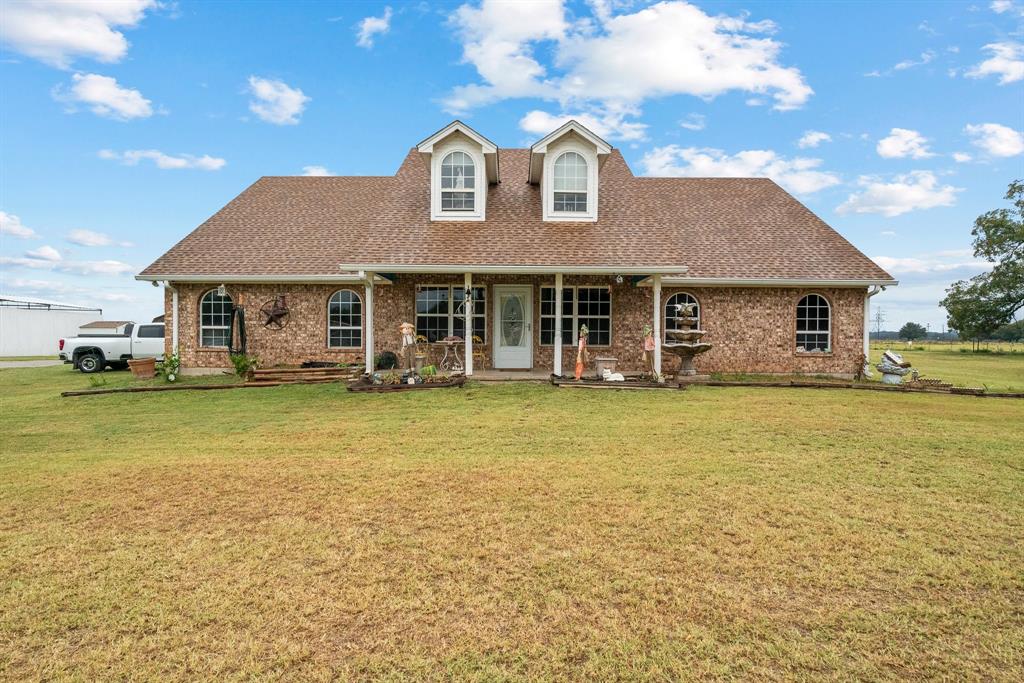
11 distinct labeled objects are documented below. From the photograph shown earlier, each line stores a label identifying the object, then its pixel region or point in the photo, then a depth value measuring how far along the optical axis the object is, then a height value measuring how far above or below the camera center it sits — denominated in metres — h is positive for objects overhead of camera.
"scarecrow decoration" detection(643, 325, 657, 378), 13.27 -0.26
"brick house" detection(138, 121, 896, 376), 14.20 +1.46
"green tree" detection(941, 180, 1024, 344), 31.39 +3.21
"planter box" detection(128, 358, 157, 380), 14.58 -0.82
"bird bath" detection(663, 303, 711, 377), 13.58 -0.10
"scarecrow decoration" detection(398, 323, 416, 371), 12.31 -0.21
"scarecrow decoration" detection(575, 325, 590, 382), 12.70 -0.36
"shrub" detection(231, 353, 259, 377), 13.57 -0.69
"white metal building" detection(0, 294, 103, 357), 31.61 +0.67
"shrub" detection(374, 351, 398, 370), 14.30 -0.62
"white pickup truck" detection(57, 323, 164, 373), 18.39 -0.31
